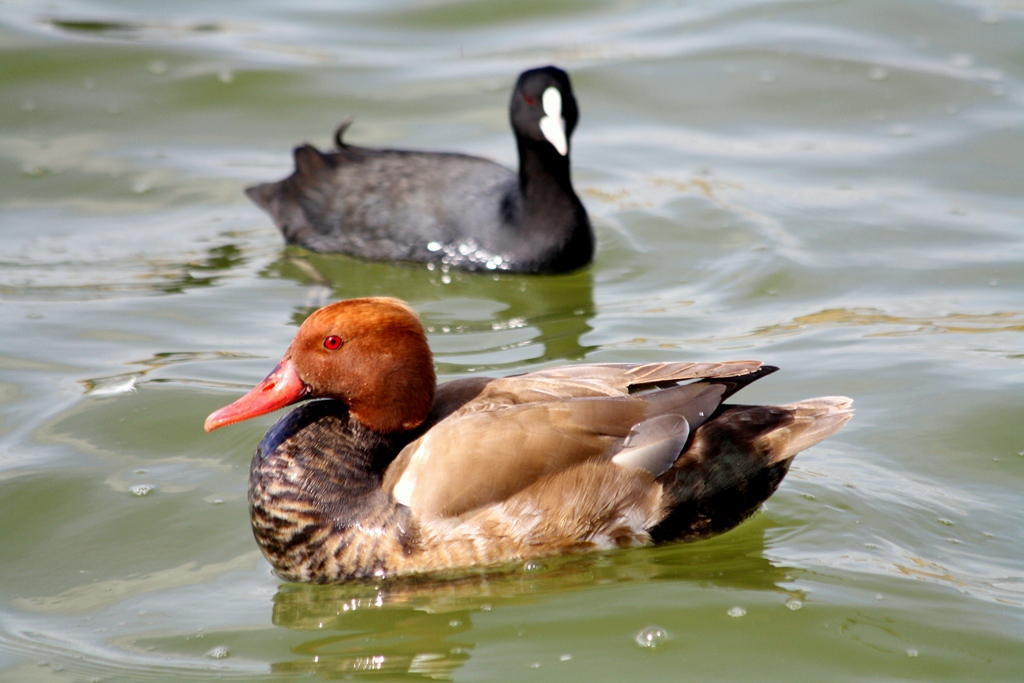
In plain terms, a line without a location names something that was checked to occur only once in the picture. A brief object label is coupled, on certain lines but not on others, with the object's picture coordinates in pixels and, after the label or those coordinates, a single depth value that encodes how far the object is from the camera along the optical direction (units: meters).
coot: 16.19
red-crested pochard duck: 9.13
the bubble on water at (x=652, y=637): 8.55
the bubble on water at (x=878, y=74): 22.31
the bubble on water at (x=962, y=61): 22.56
